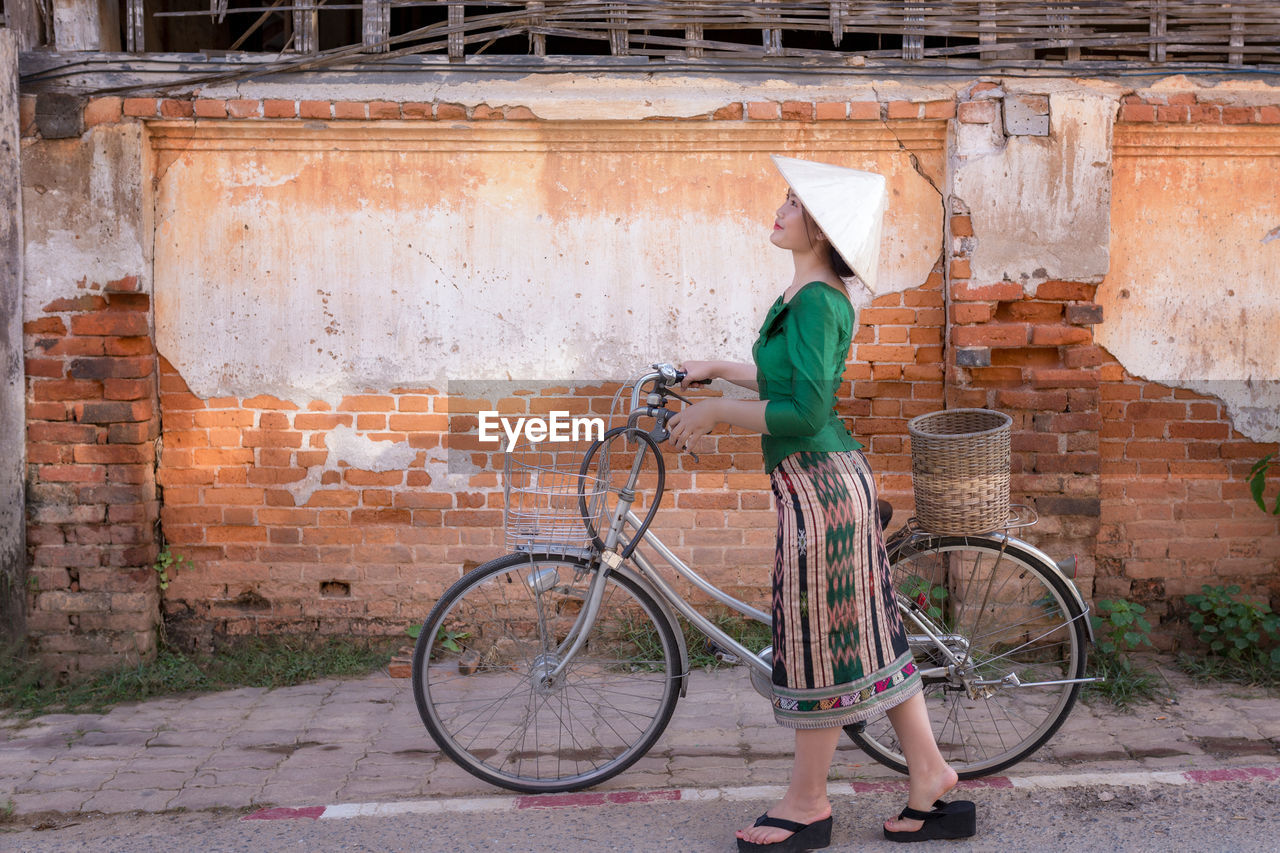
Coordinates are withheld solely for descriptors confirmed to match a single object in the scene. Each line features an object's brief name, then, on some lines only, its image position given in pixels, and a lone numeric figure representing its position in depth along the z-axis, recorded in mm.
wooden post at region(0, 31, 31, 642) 4770
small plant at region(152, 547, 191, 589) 5059
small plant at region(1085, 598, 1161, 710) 4512
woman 3152
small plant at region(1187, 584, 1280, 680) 4770
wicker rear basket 3535
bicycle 3578
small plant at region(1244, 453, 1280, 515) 4785
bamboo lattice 4855
